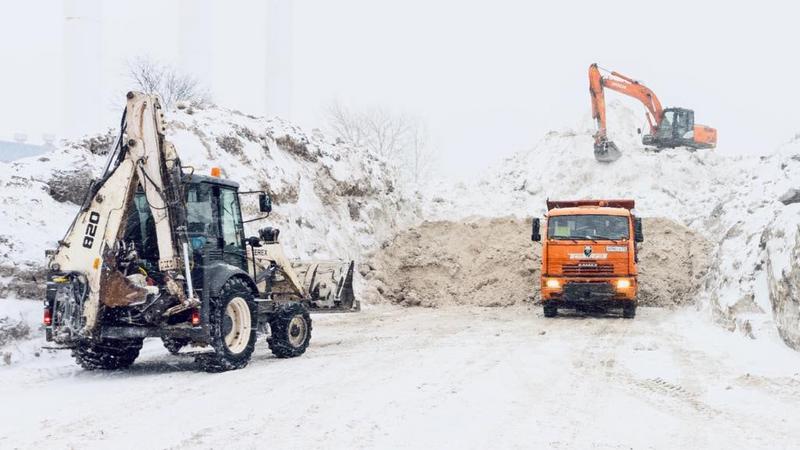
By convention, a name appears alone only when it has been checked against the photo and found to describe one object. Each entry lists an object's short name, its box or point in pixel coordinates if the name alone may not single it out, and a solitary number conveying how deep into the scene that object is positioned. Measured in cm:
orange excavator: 3662
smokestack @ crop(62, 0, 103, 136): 3659
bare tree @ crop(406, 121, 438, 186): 5844
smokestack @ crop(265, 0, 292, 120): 4153
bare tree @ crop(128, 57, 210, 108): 3223
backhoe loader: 938
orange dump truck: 1723
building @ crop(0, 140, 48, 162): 6657
